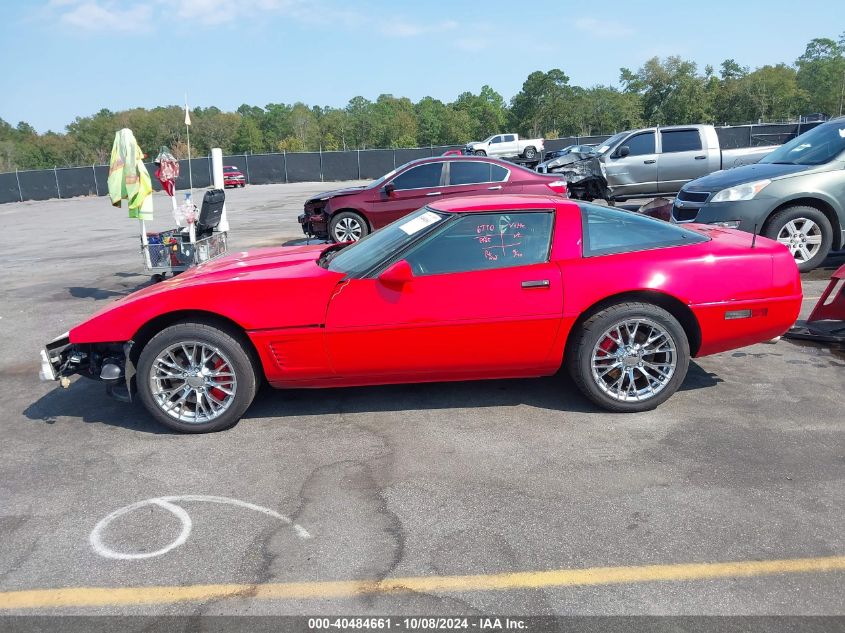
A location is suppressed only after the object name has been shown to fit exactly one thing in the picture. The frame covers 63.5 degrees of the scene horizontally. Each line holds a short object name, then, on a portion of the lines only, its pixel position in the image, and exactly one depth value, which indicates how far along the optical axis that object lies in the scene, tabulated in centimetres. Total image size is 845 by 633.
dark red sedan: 1103
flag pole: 854
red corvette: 441
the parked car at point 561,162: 1650
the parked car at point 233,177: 4069
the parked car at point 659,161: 1432
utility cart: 854
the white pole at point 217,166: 1186
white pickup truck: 3747
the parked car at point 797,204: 816
